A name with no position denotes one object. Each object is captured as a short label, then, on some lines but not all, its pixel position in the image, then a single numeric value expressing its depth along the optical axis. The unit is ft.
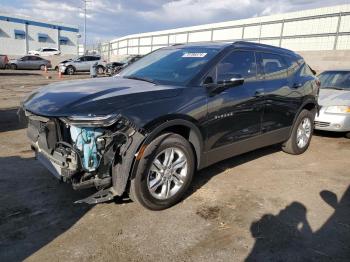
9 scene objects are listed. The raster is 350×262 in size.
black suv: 11.35
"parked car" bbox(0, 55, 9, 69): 96.58
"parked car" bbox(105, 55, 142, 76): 91.69
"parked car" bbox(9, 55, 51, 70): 102.17
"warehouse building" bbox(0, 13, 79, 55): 177.69
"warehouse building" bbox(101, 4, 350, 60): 67.51
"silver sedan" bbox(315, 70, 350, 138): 23.76
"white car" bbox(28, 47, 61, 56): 144.79
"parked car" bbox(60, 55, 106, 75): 93.04
